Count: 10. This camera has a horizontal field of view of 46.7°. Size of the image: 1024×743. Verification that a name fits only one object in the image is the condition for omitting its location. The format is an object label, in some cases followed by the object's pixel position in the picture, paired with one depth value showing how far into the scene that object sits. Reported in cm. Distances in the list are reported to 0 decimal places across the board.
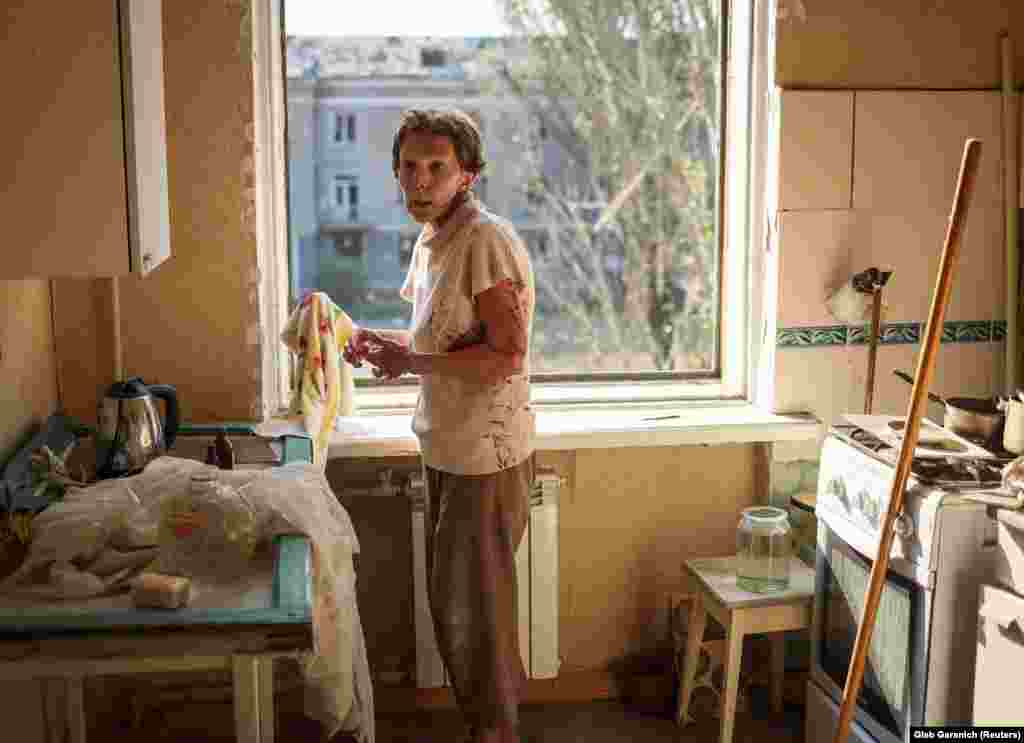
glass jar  278
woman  239
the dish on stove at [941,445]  242
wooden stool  270
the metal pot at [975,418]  242
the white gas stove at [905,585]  219
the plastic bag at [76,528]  179
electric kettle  226
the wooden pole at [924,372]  219
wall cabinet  174
